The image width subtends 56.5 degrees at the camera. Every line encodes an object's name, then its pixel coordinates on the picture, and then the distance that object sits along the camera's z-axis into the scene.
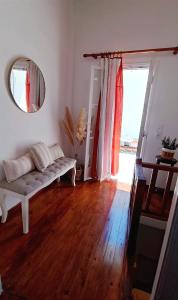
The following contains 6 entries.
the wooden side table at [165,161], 2.55
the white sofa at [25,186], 1.79
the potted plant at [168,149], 2.55
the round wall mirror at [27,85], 2.01
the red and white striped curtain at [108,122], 2.79
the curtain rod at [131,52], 2.44
